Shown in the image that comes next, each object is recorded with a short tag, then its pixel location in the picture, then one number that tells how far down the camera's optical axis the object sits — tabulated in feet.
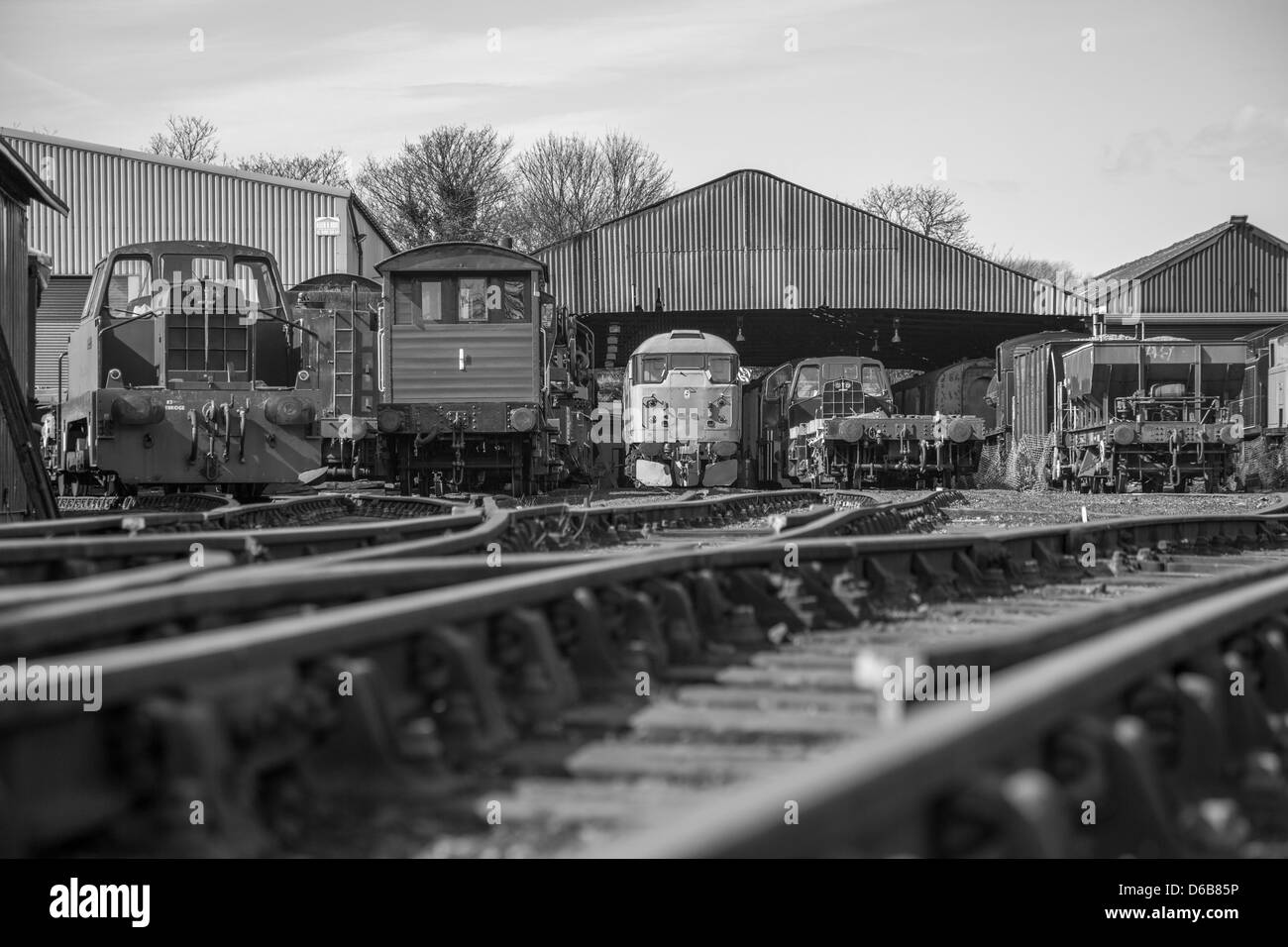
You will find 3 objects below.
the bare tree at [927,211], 228.63
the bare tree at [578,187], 223.30
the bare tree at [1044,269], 256.52
